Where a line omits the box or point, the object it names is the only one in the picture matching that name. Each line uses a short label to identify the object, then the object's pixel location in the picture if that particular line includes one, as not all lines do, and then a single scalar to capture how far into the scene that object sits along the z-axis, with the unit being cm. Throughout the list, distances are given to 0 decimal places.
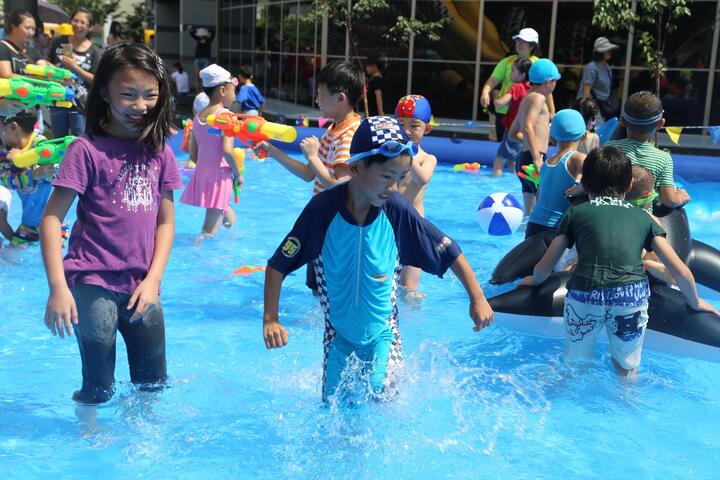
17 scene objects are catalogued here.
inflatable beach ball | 718
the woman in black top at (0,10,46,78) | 711
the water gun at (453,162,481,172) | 1197
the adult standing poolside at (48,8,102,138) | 877
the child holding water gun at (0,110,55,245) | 598
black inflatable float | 451
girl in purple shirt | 298
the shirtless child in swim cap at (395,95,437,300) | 466
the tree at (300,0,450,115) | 1564
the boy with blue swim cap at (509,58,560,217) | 781
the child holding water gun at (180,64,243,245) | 669
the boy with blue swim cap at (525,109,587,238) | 556
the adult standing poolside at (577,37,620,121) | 1237
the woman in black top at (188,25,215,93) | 2348
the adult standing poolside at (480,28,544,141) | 1104
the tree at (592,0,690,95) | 1174
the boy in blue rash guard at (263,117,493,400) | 302
